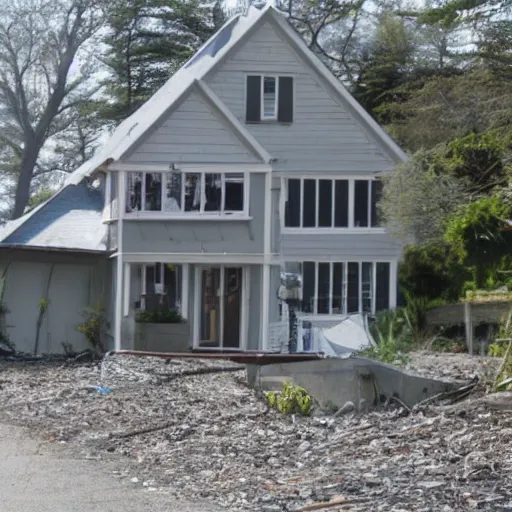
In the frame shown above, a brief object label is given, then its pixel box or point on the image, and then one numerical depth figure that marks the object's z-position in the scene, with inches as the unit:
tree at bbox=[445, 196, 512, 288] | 872.3
